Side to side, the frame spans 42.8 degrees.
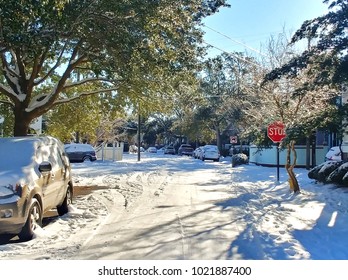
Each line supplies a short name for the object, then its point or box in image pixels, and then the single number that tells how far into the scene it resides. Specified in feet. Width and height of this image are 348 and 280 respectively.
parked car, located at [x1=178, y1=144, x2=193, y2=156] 196.13
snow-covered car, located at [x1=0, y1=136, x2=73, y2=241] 23.73
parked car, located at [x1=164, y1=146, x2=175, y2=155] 238.64
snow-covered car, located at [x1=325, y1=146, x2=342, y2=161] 71.51
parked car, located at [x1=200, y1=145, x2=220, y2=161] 138.31
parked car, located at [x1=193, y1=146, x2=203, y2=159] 150.88
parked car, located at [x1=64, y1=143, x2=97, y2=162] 114.32
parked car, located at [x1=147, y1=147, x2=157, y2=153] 278.87
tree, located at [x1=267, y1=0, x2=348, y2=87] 35.14
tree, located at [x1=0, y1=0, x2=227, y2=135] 28.96
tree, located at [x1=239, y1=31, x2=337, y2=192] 41.04
